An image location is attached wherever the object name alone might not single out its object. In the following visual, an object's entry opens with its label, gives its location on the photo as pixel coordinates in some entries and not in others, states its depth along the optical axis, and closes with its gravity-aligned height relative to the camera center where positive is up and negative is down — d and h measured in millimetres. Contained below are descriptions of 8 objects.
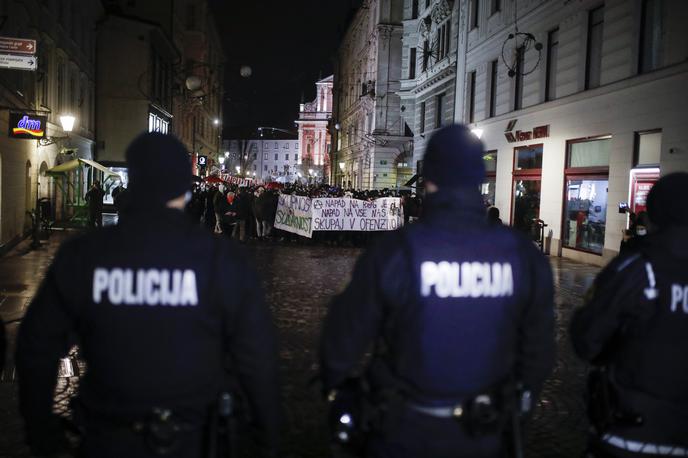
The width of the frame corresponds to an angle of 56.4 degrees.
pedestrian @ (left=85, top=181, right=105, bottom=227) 21250 -705
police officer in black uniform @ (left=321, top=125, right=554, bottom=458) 2520 -495
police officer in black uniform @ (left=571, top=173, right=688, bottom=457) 2863 -624
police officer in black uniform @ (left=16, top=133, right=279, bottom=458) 2430 -563
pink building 120625 +12182
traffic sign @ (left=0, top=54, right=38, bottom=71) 12945 +2391
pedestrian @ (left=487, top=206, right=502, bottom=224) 14875 -364
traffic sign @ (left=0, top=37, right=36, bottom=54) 12961 +2720
